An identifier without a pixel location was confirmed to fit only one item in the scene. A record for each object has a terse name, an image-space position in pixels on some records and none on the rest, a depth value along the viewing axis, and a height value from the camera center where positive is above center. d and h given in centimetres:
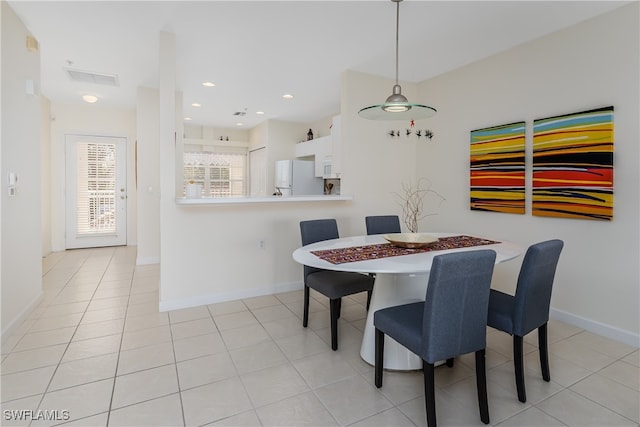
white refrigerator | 619 +52
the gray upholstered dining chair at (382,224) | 334 -16
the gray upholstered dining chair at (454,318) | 154 -52
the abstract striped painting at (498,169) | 325 +40
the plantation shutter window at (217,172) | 756 +81
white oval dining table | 203 -52
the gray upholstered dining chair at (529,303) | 180 -52
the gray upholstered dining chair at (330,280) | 244 -55
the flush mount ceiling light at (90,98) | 482 +156
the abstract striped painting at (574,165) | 264 +36
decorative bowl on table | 243 -24
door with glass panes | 596 +28
